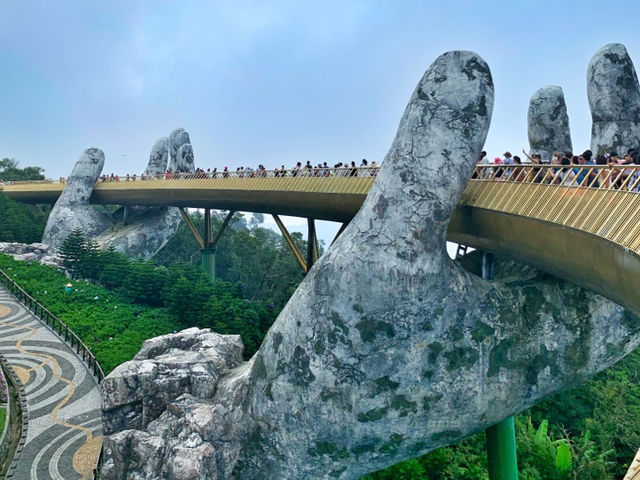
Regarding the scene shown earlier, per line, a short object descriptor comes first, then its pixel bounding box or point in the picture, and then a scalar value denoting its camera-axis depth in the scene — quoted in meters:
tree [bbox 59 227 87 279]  37.94
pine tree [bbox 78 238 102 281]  37.53
